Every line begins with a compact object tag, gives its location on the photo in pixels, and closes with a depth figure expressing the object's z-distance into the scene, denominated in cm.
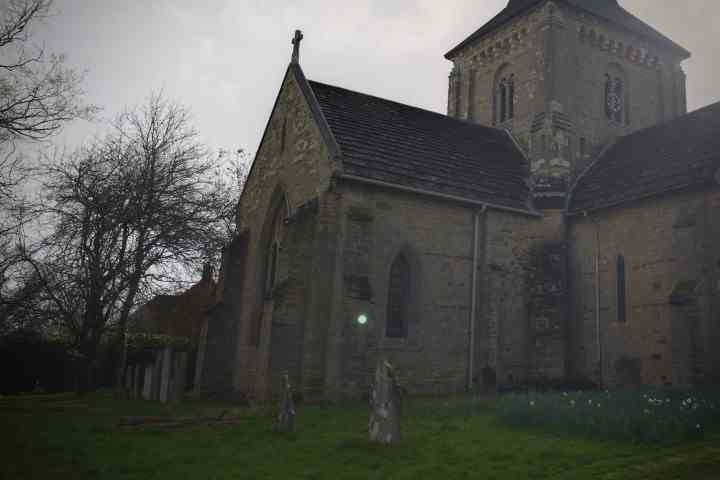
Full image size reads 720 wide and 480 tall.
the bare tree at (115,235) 1802
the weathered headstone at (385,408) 962
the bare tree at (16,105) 1073
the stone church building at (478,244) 1622
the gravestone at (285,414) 1112
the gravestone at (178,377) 1661
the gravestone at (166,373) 1705
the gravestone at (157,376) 1806
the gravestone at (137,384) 2022
